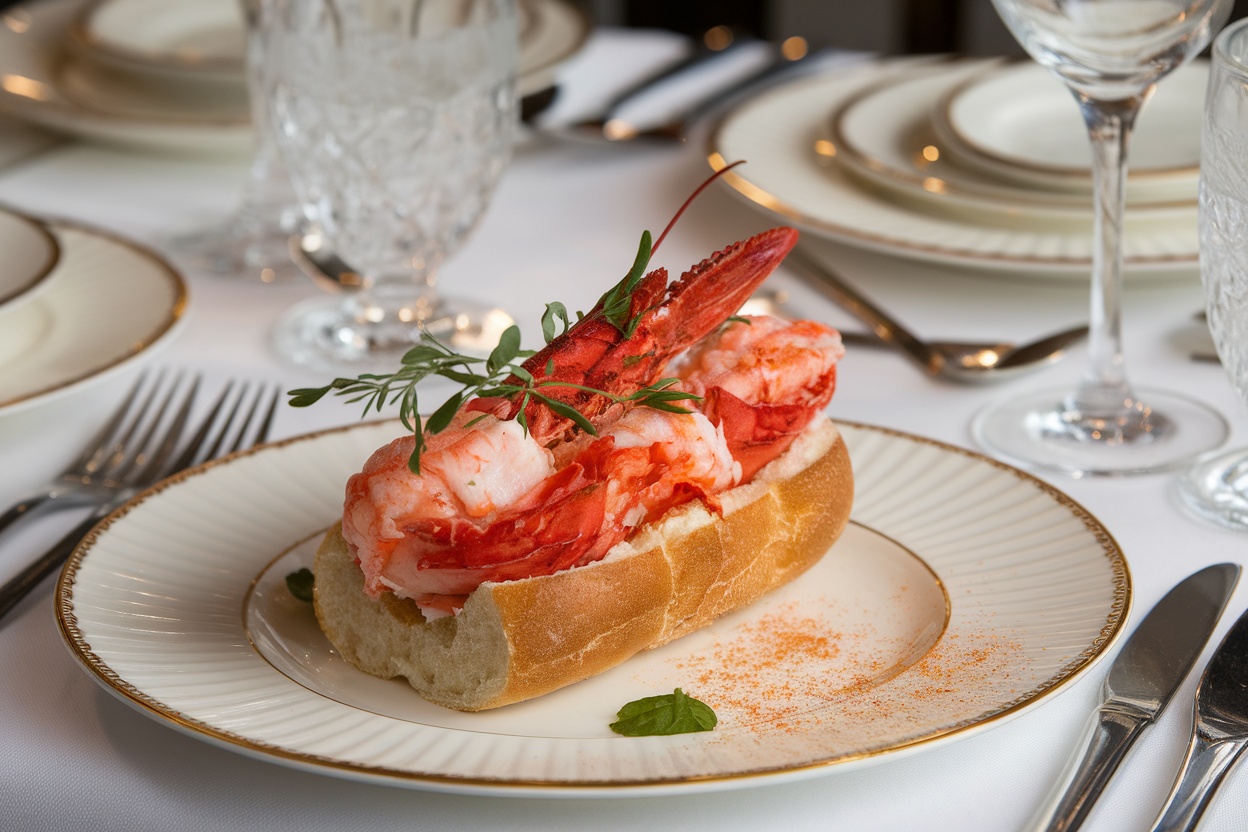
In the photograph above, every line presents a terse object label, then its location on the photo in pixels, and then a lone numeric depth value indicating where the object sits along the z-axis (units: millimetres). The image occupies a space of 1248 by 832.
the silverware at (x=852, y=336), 861
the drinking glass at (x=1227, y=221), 732
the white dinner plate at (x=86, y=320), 821
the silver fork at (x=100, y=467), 778
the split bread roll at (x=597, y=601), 694
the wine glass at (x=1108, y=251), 782
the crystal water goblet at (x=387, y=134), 882
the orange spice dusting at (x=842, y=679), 678
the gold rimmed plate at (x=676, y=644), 665
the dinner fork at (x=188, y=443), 756
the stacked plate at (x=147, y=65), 1011
